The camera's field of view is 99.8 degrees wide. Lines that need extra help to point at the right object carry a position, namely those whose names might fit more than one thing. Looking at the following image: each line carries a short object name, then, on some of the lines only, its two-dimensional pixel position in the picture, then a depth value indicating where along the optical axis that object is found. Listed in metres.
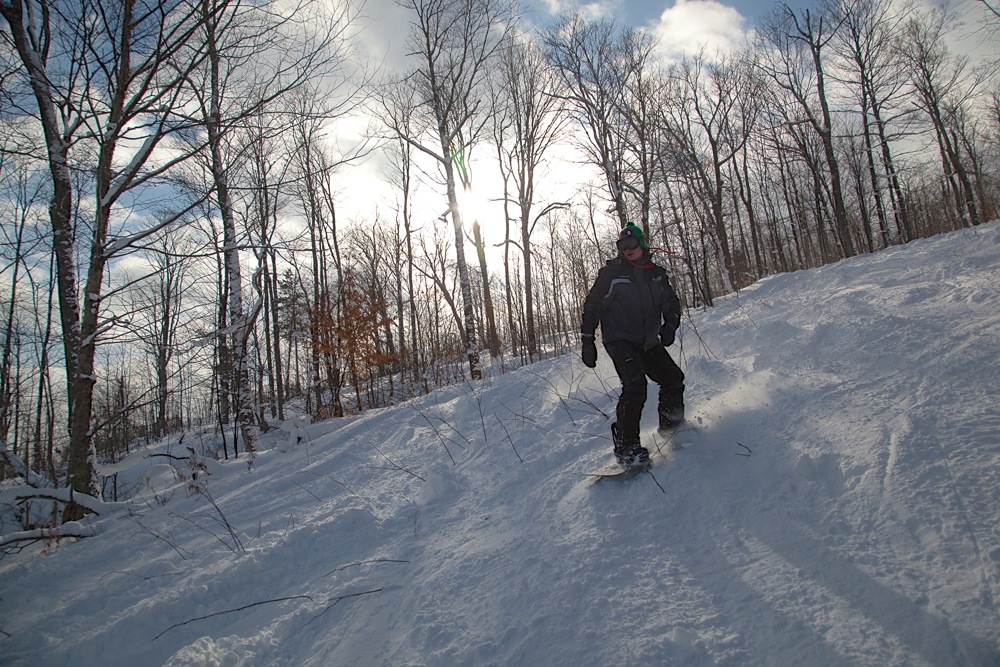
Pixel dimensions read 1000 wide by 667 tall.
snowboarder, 2.89
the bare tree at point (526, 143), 15.49
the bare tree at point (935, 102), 19.75
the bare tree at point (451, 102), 11.10
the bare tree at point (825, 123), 15.45
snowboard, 2.54
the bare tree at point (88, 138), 3.90
